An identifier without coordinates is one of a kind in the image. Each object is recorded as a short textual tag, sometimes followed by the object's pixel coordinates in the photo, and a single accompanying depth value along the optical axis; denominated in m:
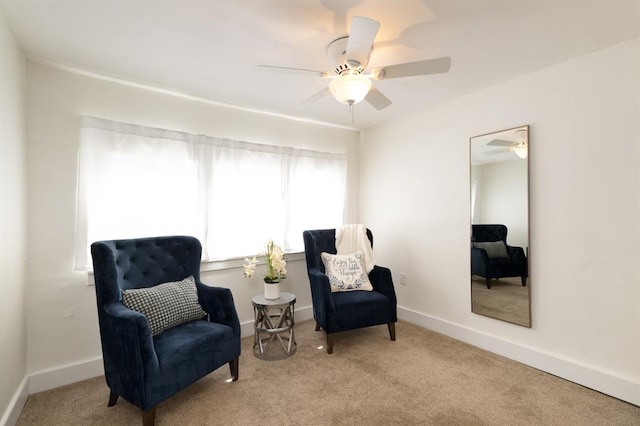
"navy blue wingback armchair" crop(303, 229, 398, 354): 2.79
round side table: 2.71
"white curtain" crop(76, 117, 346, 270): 2.51
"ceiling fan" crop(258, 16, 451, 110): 1.57
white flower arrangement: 2.77
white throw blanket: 3.43
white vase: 2.77
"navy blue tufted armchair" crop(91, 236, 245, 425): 1.77
